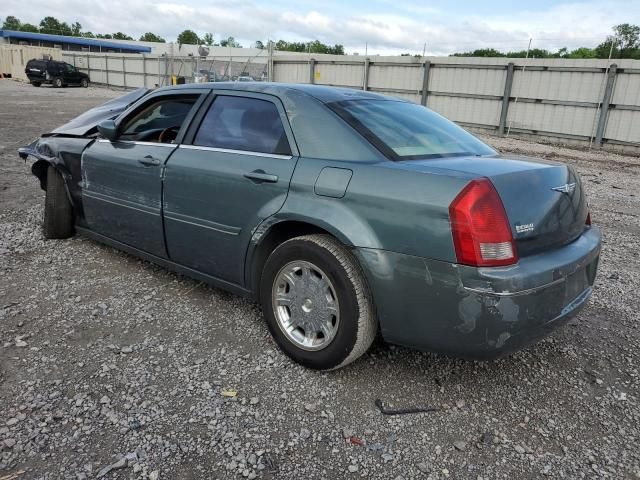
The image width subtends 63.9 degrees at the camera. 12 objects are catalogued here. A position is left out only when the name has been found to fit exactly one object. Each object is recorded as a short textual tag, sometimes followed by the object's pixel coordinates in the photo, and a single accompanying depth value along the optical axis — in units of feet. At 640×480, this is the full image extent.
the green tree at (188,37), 391.86
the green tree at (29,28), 356.59
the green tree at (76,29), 369.71
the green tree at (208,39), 364.83
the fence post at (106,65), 118.43
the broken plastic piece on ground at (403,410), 8.54
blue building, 220.00
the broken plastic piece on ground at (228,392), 8.87
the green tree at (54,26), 361.90
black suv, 112.37
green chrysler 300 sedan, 7.68
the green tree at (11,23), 375.80
